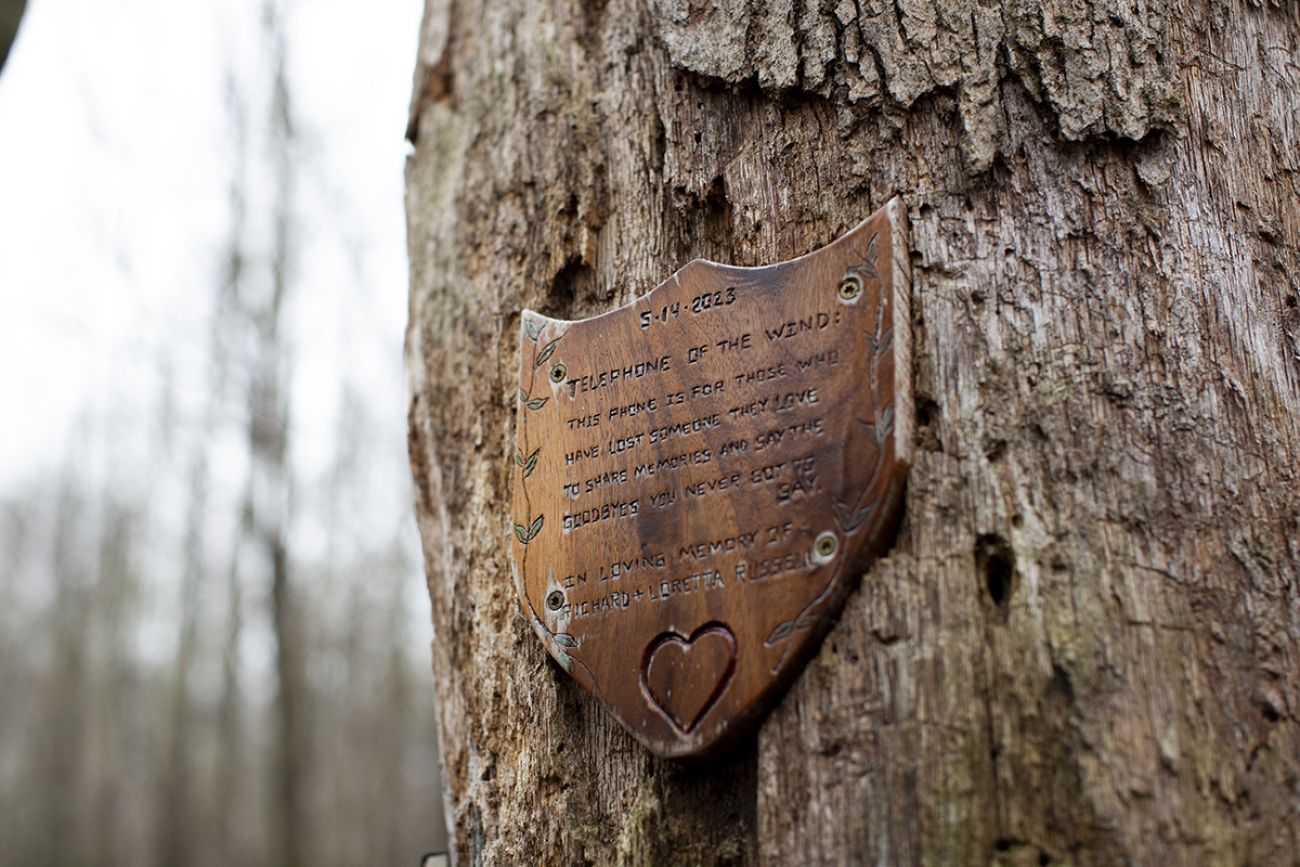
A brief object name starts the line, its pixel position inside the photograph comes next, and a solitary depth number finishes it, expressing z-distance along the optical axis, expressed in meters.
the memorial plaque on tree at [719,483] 0.58
